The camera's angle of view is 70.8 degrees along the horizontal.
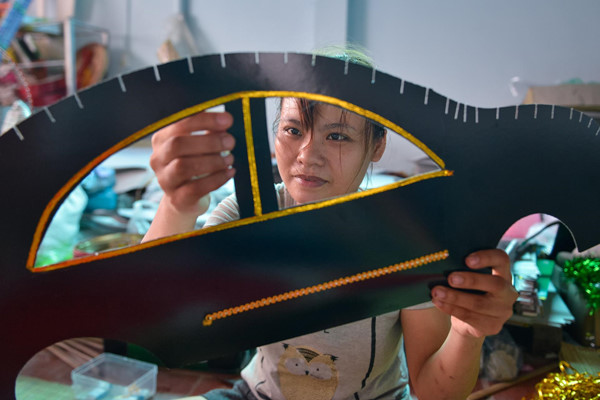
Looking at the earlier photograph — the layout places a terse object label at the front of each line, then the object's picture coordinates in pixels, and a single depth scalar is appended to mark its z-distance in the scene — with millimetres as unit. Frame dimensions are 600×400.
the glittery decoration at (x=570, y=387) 610
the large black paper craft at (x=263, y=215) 409
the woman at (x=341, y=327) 436
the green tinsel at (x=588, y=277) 1130
